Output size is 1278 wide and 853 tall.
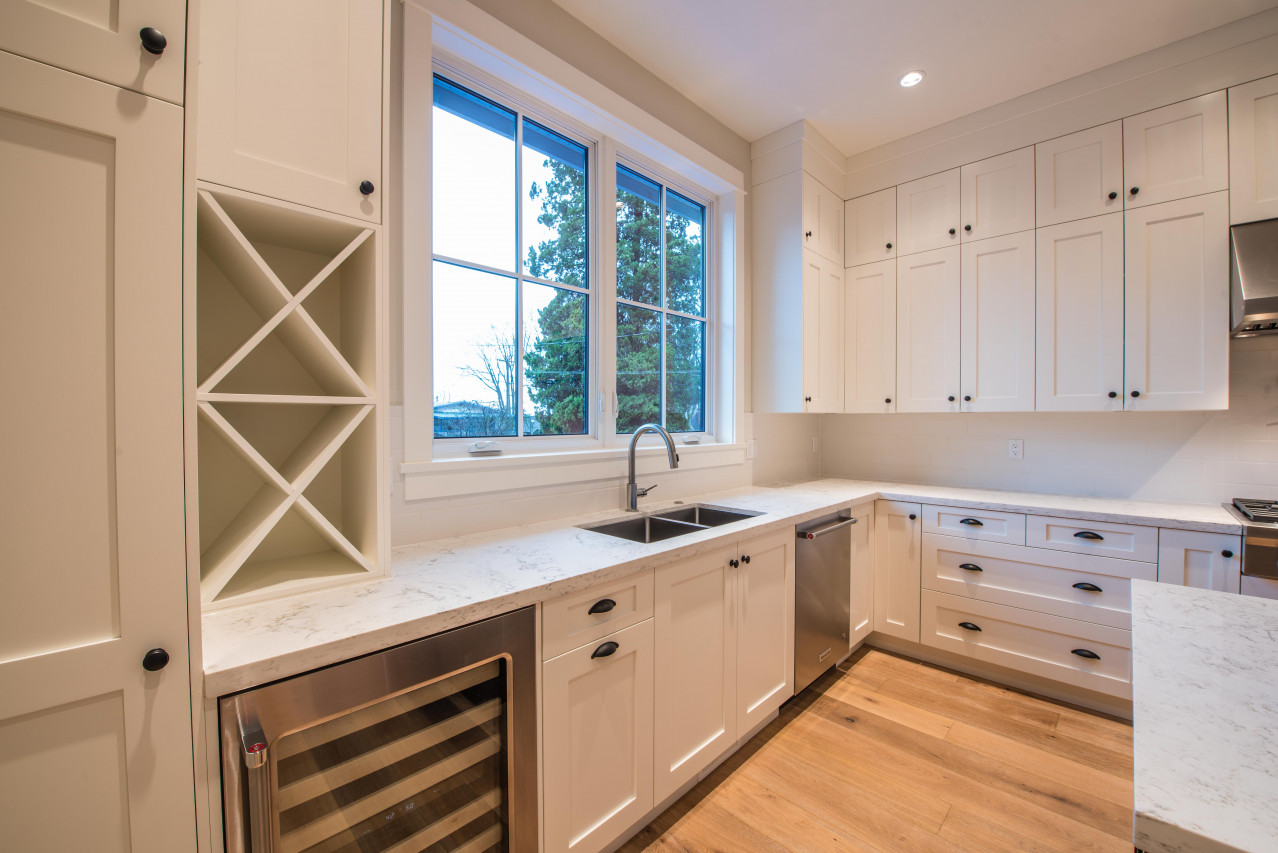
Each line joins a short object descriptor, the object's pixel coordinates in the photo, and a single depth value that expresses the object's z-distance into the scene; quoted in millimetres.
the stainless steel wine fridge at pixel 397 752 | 874
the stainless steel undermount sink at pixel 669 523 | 2090
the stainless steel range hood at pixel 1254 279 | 1967
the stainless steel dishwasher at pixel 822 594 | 2238
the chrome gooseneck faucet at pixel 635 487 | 2154
